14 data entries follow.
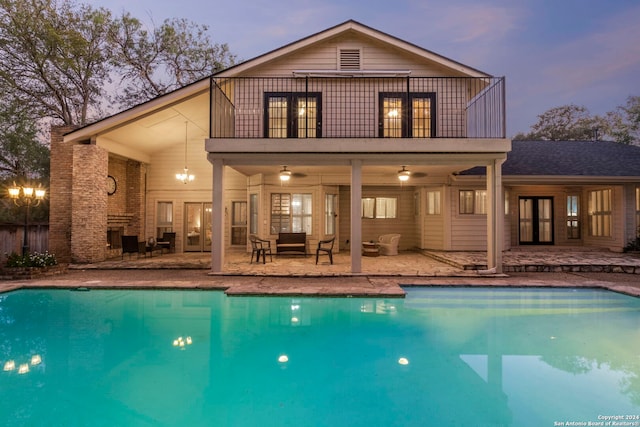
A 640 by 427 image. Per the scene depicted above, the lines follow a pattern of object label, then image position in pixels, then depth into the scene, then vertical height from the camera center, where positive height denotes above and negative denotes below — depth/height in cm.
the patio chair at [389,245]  1268 -96
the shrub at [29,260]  841 -107
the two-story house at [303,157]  859 +173
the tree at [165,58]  1950 +962
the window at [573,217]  1390 +13
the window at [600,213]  1270 +28
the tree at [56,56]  1473 +765
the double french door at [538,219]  1387 +4
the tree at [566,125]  2965 +874
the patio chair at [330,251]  981 -95
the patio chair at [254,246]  1033 -85
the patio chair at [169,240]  1338 -87
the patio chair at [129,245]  1105 -87
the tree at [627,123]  2627 +768
